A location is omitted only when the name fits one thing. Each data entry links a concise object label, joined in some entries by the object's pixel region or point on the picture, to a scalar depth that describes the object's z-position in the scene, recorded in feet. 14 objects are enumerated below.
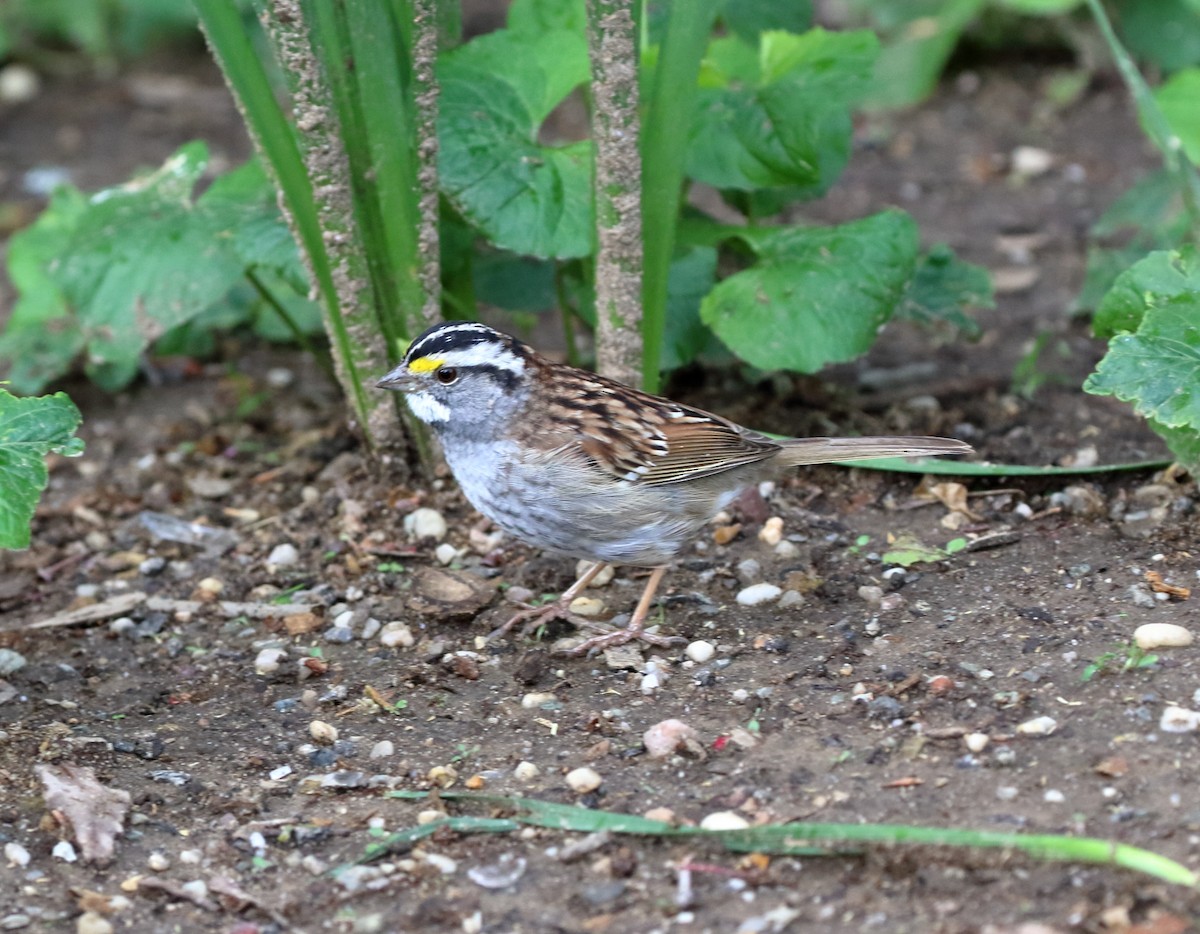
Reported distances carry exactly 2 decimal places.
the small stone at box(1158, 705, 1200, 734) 24.77
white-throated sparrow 30.42
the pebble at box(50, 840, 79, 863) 24.54
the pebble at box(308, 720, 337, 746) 28.02
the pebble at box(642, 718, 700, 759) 26.50
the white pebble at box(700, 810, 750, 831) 23.82
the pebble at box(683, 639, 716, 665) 30.04
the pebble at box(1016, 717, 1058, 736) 25.36
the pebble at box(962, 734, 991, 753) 25.21
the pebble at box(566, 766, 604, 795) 25.53
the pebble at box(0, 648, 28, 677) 30.50
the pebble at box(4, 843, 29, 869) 24.40
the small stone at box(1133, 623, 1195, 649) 27.12
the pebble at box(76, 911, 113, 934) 22.70
